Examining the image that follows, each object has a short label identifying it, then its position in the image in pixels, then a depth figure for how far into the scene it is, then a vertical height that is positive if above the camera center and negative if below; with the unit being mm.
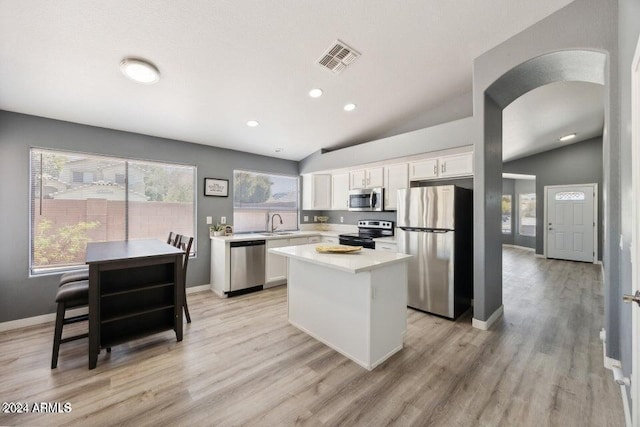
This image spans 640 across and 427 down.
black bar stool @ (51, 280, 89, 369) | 2143 -752
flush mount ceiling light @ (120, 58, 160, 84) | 2291 +1310
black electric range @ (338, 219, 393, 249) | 4078 -327
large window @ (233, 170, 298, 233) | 4699 +255
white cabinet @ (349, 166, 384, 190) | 4297 +629
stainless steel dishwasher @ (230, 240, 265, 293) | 3959 -786
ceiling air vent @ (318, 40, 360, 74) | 2535 +1609
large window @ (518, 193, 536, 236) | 8367 +22
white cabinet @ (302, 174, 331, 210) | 5191 +446
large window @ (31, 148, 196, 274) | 3055 +155
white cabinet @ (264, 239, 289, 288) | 4316 -895
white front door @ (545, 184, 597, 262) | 6426 -179
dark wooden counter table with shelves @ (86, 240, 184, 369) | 2152 -758
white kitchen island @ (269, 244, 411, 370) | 2145 -793
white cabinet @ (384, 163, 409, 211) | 3994 +521
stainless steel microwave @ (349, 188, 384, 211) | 4293 +257
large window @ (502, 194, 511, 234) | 8969 +57
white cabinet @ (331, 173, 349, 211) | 4884 +441
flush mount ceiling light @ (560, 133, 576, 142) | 5797 +1771
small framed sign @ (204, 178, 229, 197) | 4258 +455
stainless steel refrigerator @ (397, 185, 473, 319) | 3121 -391
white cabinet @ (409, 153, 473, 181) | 3315 +651
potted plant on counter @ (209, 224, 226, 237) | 4245 -265
